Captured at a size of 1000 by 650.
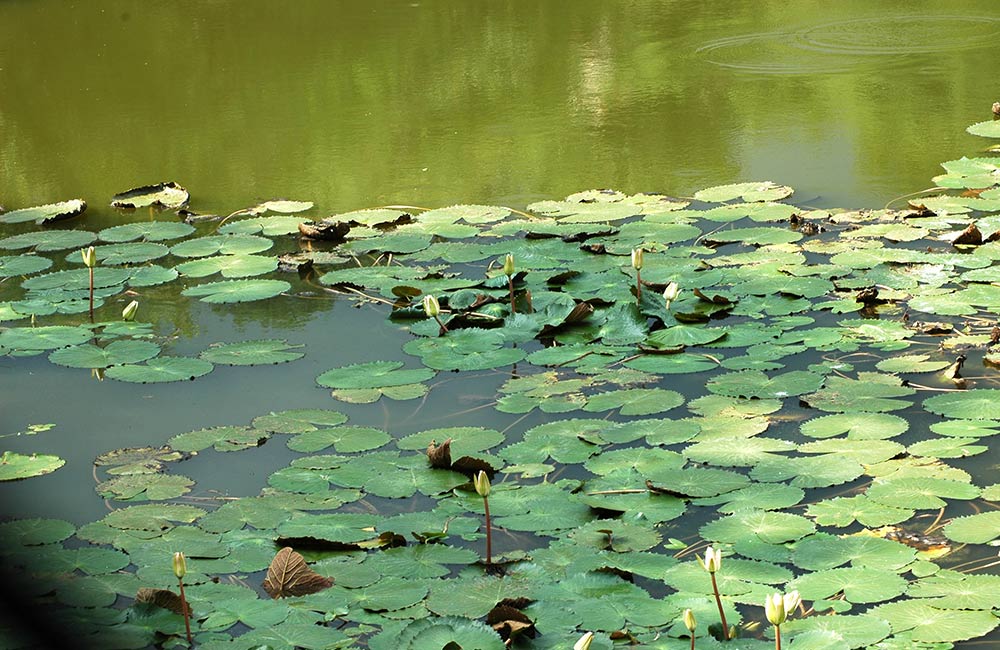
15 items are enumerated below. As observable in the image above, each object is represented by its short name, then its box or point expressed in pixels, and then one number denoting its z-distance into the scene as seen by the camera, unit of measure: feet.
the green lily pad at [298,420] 16.69
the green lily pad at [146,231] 26.40
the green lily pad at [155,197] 29.12
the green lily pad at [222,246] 25.08
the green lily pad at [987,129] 29.70
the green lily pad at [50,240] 26.08
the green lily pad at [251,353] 19.43
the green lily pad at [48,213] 28.13
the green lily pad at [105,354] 19.61
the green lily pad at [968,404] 15.39
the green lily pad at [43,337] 20.48
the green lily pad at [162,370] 18.95
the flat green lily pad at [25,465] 15.78
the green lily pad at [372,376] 18.12
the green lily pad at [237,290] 22.20
